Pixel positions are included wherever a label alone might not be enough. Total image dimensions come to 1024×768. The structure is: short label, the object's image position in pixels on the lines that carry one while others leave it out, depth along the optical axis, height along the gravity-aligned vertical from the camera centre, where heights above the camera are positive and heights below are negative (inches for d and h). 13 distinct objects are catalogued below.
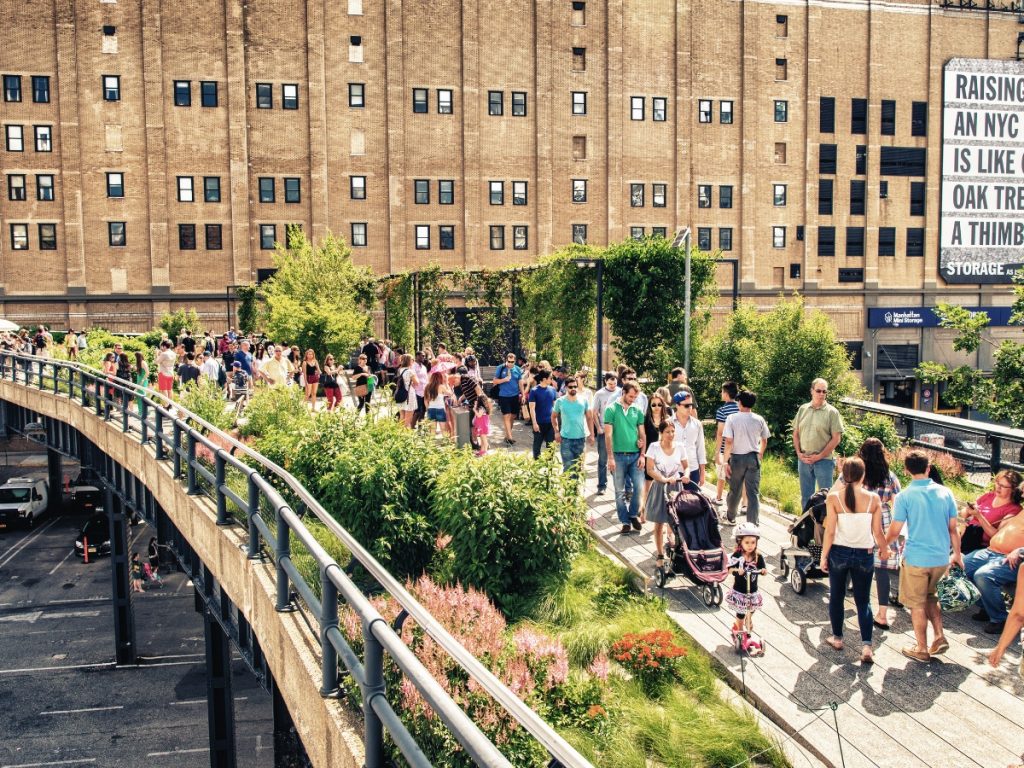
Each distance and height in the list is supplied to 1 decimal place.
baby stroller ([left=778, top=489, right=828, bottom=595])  381.4 -99.1
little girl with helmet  320.5 -92.7
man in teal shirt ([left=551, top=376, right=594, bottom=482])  517.0 -57.1
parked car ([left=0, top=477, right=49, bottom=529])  1579.7 -304.2
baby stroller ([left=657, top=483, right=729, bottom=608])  370.6 -92.6
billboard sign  2276.1 +372.8
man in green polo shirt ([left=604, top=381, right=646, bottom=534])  475.2 -65.2
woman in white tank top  307.1 -73.1
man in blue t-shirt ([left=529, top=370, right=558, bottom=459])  589.0 -54.3
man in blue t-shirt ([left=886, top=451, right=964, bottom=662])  309.6 -78.5
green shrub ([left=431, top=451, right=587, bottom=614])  373.5 -84.6
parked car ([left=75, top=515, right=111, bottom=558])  1466.5 -341.3
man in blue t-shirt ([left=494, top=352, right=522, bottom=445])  724.7 -52.8
